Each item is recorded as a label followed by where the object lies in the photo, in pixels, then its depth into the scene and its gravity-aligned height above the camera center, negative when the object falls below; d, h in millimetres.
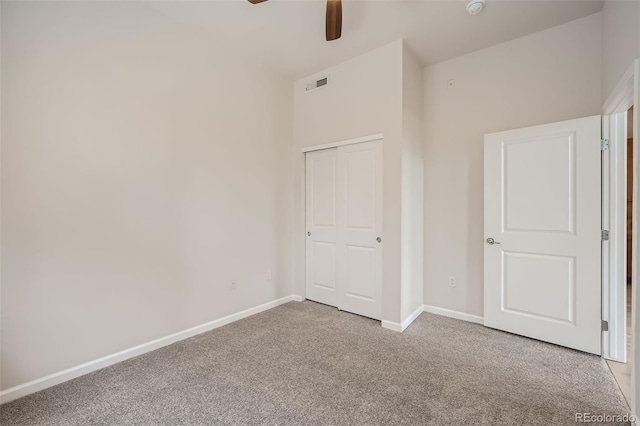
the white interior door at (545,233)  2373 -217
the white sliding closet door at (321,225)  3541 -191
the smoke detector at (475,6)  2295 +1704
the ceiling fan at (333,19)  1984 +1416
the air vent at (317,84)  3482 +1620
